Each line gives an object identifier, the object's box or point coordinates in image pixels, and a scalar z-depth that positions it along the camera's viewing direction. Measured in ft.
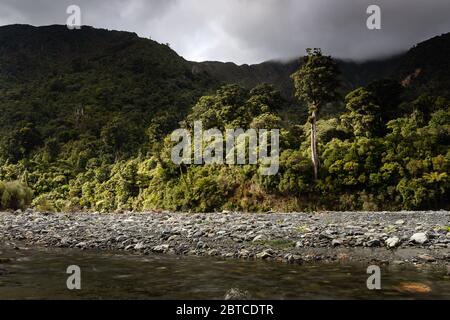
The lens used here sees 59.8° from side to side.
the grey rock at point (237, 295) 23.77
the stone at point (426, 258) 34.93
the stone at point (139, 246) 45.82
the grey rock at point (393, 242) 40.41
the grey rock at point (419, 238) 40.91
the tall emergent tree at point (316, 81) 111.04
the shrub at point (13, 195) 127.65
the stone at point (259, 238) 47.37
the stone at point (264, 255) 38.99
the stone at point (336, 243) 42.52
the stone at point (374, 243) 41.68
